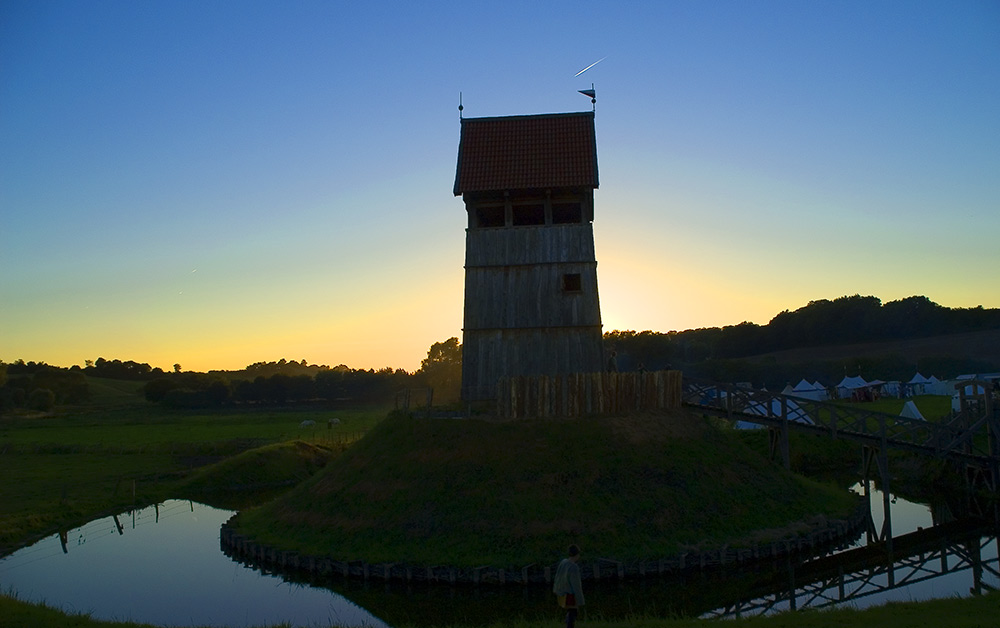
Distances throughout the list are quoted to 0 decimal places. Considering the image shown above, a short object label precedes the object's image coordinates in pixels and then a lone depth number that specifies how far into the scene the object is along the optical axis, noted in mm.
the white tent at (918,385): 83938
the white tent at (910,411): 52141
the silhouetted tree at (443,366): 117856
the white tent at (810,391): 81438
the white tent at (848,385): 81994
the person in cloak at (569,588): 14781
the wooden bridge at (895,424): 31828
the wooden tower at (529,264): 34125
